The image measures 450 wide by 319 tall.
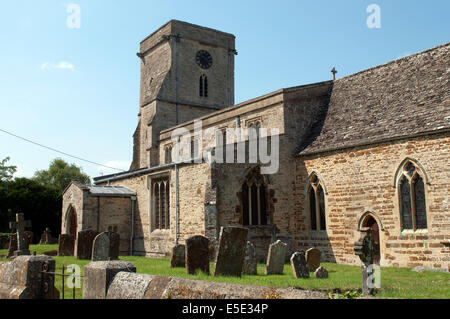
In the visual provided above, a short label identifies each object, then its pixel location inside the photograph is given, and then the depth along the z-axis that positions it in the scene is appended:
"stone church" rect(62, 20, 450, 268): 15.75
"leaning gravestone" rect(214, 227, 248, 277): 12.25
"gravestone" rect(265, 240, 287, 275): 13.54
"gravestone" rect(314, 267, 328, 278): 12.61
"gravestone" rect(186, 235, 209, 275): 12.57
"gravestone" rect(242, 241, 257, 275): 13.46
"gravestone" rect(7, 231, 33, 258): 20.15
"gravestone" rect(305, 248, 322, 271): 14.63
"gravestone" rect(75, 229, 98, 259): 18.31
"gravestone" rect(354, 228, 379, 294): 9.08
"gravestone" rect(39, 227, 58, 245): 30.00
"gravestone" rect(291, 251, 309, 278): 12.52
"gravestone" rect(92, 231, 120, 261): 15.85
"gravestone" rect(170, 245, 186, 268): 14.77
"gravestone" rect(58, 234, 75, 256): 20.69
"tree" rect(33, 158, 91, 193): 60.34
